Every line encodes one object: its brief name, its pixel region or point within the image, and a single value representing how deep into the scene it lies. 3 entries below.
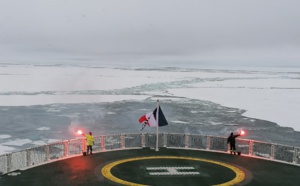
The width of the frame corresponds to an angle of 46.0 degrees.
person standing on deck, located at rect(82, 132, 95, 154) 23.65
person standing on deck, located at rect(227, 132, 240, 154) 24.67
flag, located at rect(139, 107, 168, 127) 24.89
